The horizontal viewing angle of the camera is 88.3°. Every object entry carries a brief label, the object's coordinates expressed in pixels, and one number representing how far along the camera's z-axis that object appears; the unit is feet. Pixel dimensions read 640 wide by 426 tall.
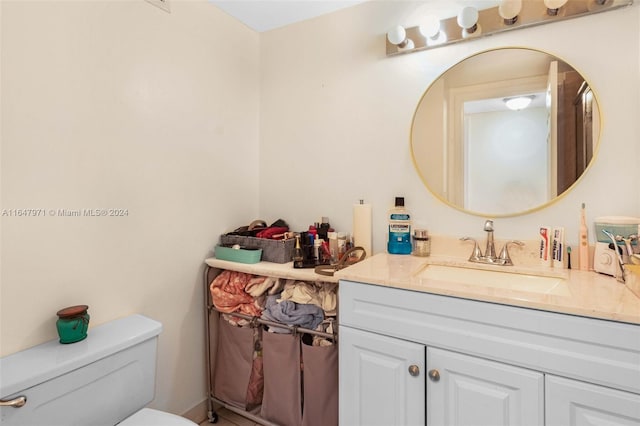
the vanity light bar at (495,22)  4.27
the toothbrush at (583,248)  4.29
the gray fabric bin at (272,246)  5.46
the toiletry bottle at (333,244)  5.54
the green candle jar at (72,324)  3.79
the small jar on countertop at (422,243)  5.19
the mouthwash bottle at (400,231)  5.32
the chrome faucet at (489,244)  4.73
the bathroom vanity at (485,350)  2.90
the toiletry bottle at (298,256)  5.10
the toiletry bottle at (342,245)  5.51
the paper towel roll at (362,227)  5.61
